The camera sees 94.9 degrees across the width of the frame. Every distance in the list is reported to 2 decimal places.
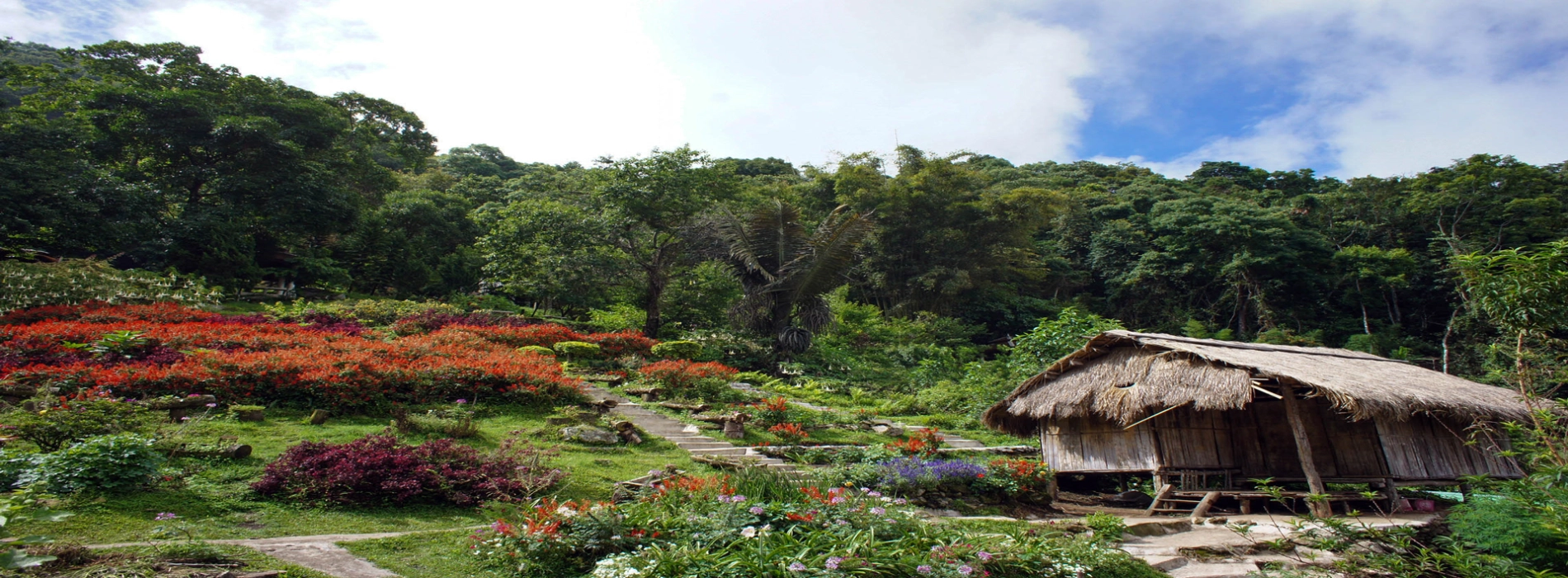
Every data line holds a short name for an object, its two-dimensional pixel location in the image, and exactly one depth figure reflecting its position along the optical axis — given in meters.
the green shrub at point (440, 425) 8.58
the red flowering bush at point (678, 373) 13.54
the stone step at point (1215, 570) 6.34
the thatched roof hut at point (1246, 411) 9.16
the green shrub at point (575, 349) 15.87
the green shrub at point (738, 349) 18.23
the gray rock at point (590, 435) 9.47
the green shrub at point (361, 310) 17.14
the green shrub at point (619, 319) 20.28
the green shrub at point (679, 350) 17.08
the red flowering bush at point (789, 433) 10.61
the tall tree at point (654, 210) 20.59
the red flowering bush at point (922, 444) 10.06
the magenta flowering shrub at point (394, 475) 6.02
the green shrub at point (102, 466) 5.30
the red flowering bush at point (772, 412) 11.79
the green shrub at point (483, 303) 22.69
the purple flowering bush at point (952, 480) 8.20
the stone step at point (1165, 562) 6.47
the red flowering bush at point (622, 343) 17.01
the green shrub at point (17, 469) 5.10
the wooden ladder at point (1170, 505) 9.73
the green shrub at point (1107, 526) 7.13
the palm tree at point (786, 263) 19.31
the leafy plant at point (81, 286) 13.51
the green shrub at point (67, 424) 6.14
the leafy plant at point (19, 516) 2.73
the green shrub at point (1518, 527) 5.75
